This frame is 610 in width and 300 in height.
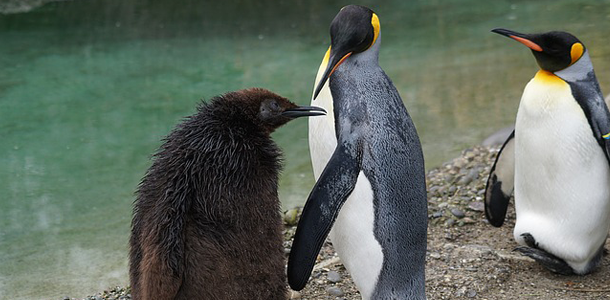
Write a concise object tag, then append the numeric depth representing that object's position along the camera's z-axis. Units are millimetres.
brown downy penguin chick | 4527
